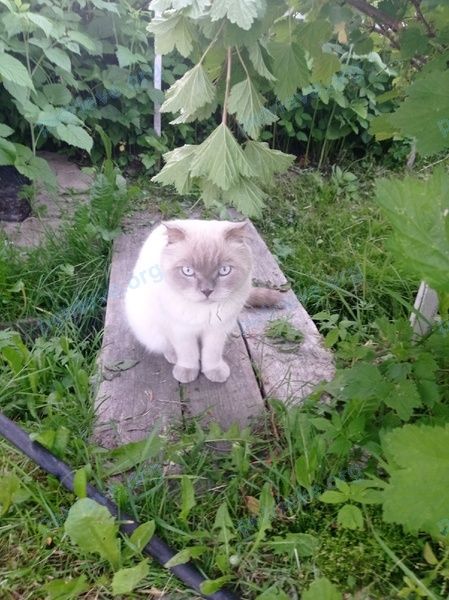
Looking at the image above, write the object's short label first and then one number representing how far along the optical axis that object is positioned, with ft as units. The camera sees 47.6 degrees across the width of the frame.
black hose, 4.16
